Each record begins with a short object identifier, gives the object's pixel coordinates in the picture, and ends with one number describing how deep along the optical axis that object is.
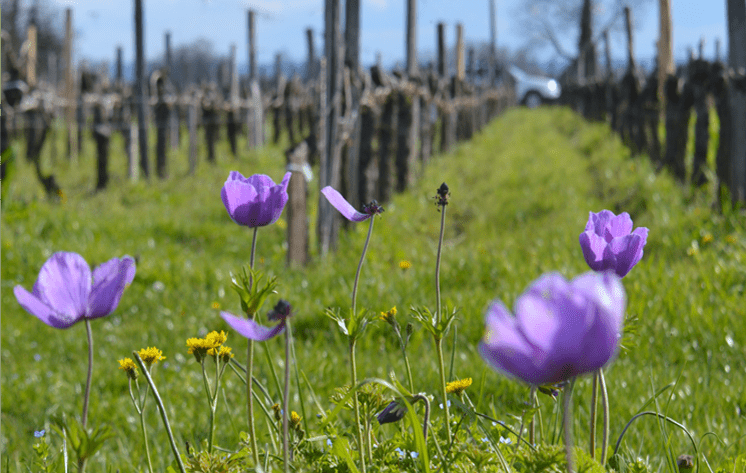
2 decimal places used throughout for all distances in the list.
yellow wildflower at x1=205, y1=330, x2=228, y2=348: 5.52
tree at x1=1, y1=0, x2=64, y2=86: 67.65
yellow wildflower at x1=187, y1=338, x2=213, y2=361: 5.49
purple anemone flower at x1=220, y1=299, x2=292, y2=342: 3.21
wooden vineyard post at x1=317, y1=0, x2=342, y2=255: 13.29
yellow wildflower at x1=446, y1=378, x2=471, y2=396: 5.65
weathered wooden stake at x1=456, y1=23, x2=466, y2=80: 34.11
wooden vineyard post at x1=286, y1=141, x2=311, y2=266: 13.01
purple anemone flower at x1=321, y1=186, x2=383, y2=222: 4.47
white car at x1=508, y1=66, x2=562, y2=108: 109.97
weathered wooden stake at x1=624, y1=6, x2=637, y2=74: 20.87
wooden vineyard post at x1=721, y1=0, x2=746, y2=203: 13.42
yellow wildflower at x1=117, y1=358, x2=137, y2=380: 5.17
